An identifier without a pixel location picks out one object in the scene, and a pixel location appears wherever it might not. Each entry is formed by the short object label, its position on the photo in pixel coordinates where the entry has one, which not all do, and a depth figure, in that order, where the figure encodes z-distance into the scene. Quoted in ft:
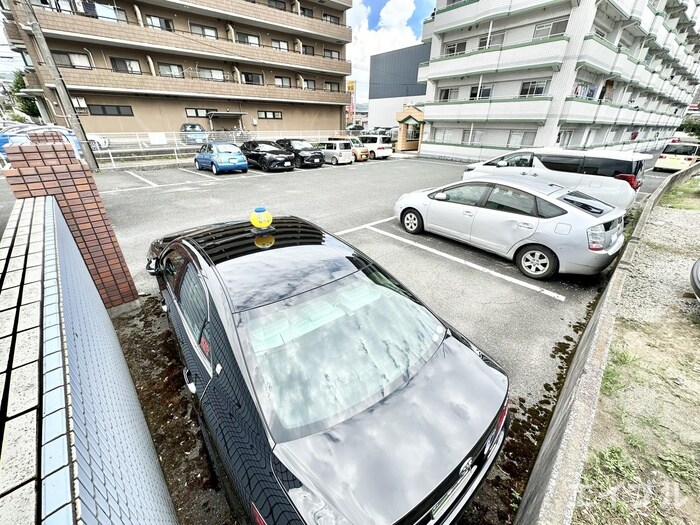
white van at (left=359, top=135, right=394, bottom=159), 67.46
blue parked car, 41.50
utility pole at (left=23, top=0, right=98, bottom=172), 31.82
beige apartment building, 56.49
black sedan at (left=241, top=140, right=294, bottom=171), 44.60
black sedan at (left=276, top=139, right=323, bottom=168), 50.29
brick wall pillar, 9.57
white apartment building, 51.36
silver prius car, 13.71
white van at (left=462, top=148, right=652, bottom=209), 23.21
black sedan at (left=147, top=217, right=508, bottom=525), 4.07
